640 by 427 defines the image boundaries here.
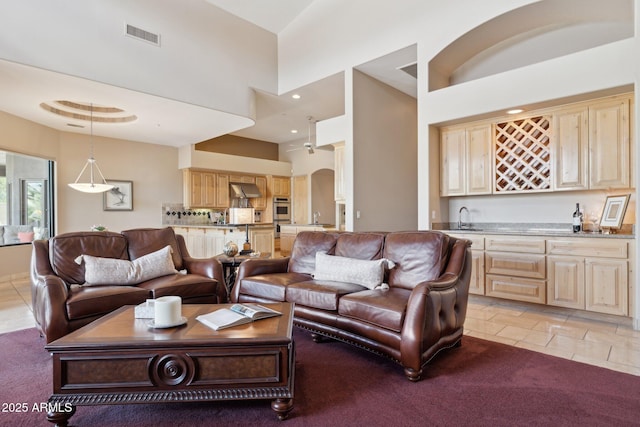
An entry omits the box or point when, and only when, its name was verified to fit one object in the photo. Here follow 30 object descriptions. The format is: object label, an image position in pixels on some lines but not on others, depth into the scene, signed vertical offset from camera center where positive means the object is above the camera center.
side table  3.92 -0.56
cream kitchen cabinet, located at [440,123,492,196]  4.49 +0.71
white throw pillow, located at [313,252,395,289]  2.91 -0.51
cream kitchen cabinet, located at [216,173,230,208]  9.12 +0.63
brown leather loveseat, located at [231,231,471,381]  2.24 -0.63
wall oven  10.35 +0.07
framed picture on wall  7.32 +0.38
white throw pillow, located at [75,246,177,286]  3.09 -0.52
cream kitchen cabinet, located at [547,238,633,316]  3.32 -0.64
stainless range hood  9.38 +0.64
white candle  1.93 -0.56
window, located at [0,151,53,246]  5.70 +0.29
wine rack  4.12 +0.72
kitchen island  6.36 -0.46
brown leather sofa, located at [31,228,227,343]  2.58 -0.61
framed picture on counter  3.57 +0.01
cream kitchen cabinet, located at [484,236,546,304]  3.79 -0.64
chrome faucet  4.95 -0.14
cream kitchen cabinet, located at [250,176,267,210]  10.07 +0.52
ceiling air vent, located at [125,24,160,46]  4.54 +2.45
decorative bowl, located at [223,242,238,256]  4.16 -0.44
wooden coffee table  1.70 -0.79
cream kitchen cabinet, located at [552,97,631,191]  3.56 +0.73
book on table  1.96 -0.63
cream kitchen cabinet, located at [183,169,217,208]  8.48 +0.64
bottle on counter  3.89 -0.12
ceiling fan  6.87 +2.07
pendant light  5.54 +0.75
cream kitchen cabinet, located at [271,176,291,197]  10.29 +0.83
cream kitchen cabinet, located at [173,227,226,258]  6.79 -0.56
